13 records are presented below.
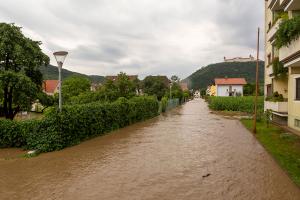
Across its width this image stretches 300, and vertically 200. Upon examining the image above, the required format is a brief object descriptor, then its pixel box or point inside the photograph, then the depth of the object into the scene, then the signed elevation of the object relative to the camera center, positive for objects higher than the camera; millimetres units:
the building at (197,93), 172038 +1256
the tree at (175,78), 85100 +5202
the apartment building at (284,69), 13219 +1691
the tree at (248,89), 85562 +1893
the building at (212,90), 103644 +1919
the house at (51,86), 83562 +2806
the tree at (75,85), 64125 +2370
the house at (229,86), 88375 +2870
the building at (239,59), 149100 +18779
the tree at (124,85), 29938 +1095
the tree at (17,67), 18766 +1993
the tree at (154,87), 62562 +1897
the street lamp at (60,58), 13266 +1711
